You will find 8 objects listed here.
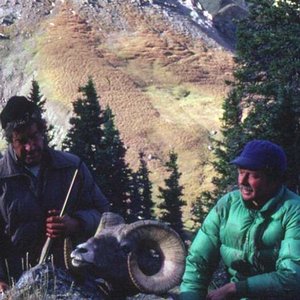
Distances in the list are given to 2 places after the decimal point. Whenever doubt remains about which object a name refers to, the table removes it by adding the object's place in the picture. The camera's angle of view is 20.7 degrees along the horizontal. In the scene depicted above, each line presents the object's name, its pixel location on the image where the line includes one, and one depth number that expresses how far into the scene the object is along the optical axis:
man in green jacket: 5.81
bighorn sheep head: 7.45
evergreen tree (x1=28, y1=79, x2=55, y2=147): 52.95
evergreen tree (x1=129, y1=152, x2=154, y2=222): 47.82
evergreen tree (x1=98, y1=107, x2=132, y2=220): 45.09
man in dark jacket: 7.18
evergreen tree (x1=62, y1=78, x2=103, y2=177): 44.78
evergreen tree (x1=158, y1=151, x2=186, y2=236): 48.19
